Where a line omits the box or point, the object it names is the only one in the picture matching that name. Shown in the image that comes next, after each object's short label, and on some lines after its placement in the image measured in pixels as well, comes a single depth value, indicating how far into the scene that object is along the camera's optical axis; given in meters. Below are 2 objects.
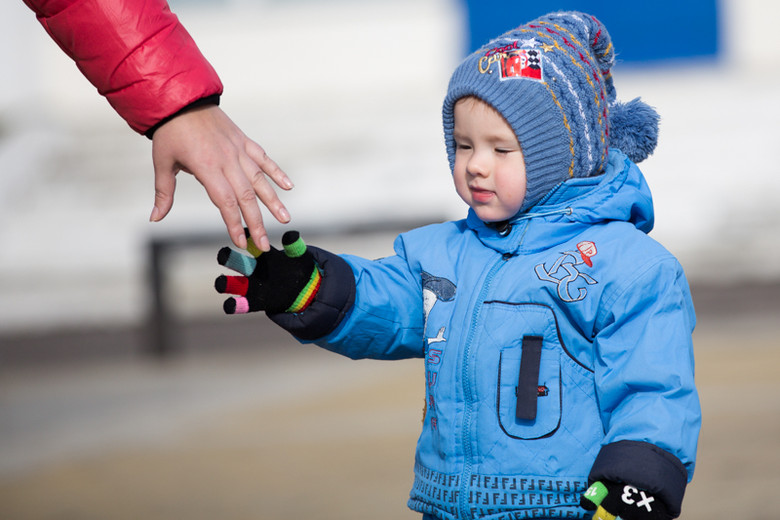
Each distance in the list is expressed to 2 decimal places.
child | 4.19
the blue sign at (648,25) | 28.62
